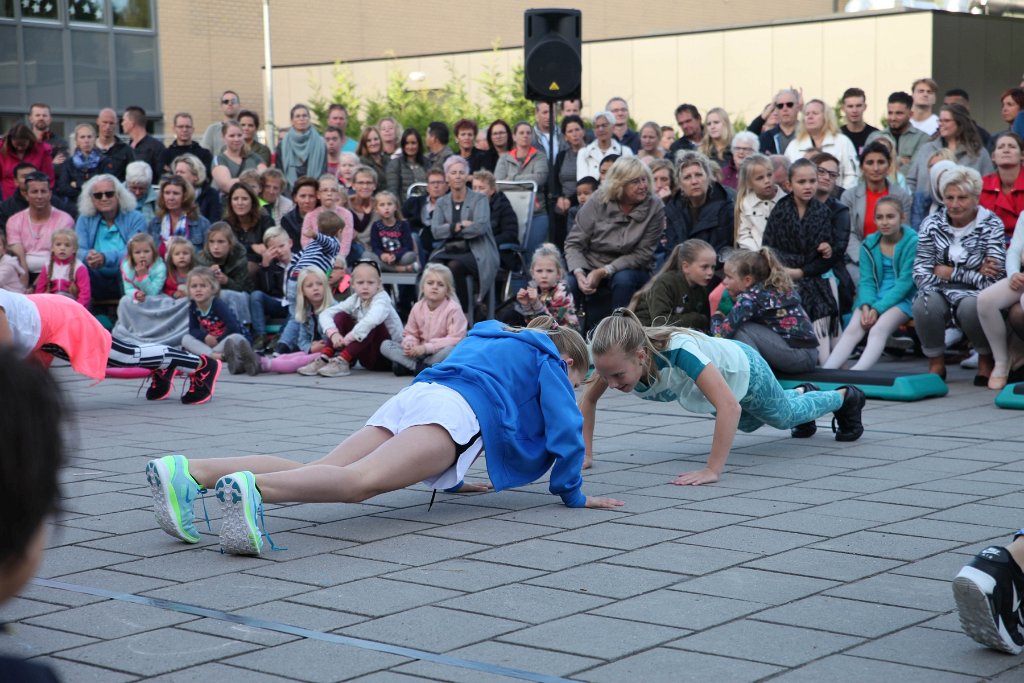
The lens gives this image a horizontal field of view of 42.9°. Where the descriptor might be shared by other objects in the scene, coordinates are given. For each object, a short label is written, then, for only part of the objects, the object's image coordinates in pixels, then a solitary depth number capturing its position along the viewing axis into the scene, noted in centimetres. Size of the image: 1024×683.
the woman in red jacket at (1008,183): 955
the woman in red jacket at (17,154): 1344
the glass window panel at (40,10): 2289
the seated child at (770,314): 862
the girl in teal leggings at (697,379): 558
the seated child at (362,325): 1062
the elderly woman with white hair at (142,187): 1294
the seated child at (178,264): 1139
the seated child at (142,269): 1125
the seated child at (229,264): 1159
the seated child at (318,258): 1152
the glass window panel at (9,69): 2272
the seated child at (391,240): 1239
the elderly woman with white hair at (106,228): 1216
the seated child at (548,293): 998
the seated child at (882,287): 951
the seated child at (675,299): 949
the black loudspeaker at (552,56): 1170
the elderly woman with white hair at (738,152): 1183
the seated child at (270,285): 1173
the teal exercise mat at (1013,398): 802
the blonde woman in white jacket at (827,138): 1156
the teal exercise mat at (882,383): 853
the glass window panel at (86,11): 2353
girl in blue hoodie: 462
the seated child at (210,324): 1084
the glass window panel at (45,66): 2308
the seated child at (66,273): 1162
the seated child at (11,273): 1157
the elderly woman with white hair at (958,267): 909
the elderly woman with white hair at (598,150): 1267
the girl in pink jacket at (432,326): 1016
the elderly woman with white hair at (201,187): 1295
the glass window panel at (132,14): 2461
